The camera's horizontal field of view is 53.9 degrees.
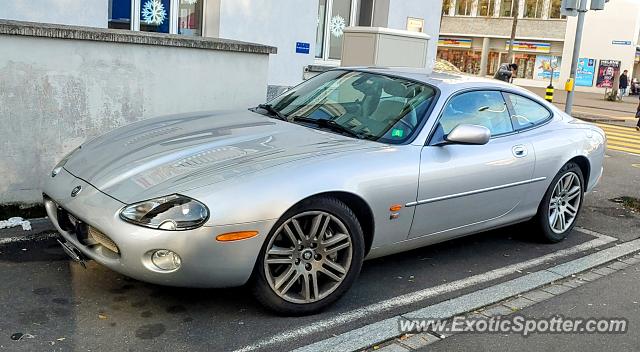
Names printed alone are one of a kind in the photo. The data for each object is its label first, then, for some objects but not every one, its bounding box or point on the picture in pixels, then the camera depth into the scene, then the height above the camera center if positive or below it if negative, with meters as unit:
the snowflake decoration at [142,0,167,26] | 9.13 +0.51
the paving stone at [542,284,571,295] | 4.45 -1.47
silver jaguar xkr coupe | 3.31 -0.73
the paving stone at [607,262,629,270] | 5.11 -1.45
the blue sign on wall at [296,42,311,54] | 10.52 +0.21
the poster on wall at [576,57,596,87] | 45.09 +0.75
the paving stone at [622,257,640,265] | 5.27 -1.45
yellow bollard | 14.83 -0.32
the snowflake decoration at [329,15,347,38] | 11.90 +0.71
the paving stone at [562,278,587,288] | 4.62 -1.47
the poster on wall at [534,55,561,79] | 47.19 +0.95
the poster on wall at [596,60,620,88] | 43.69 +0.82
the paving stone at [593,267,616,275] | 4.95 -1.46
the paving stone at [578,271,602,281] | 4.79 -1.46
